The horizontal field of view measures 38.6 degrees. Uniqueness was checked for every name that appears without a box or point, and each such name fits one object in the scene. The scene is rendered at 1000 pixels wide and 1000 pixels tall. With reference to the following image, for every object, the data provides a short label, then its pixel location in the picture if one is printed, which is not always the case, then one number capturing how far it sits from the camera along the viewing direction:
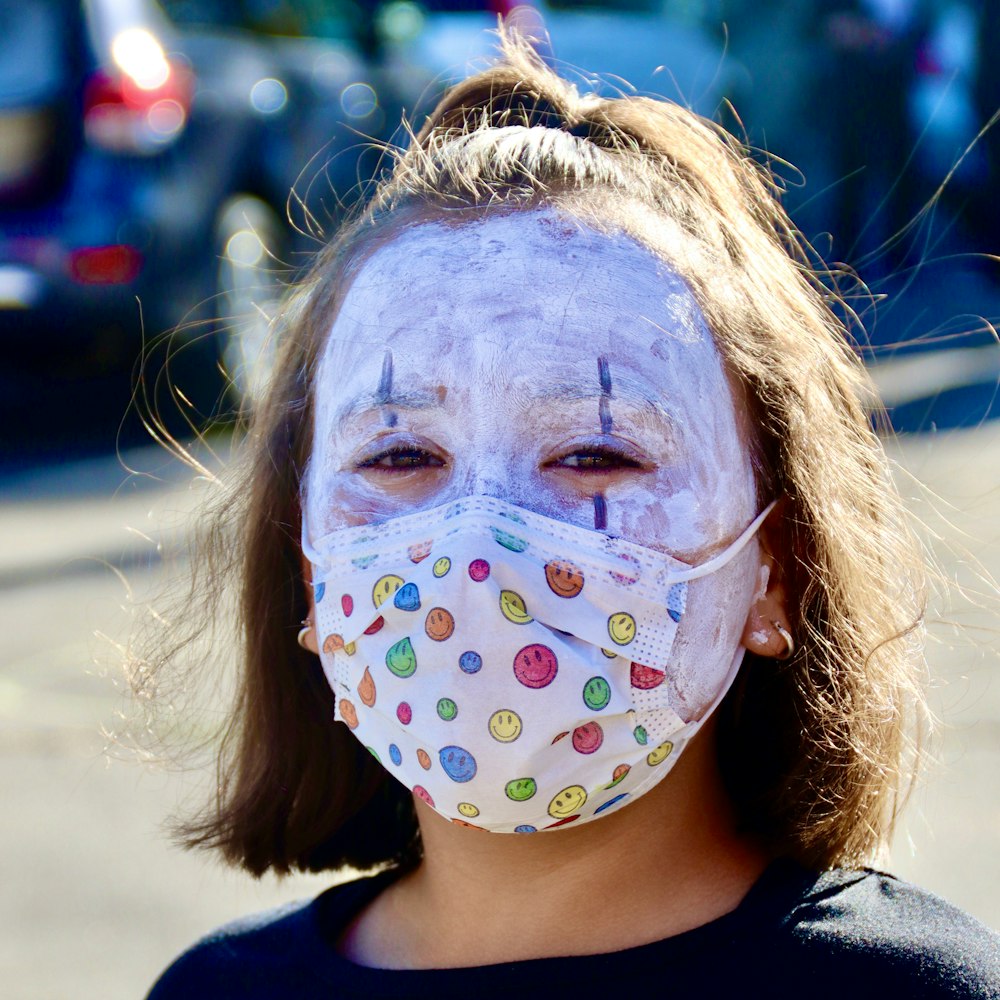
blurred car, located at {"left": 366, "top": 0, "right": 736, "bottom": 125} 8.57
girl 1.65
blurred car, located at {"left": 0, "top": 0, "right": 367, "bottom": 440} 6.70
